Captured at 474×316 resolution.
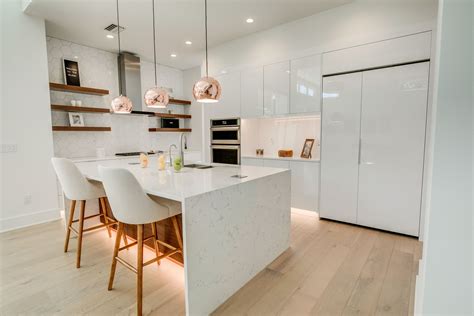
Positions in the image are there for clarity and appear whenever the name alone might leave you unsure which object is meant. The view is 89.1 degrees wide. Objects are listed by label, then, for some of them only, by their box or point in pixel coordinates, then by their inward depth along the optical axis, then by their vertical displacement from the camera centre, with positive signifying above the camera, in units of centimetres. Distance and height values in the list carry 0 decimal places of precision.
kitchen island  154 -65
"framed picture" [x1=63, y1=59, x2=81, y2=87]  405 +112
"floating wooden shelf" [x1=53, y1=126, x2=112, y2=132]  388 +16
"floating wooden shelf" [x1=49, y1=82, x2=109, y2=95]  378 +82
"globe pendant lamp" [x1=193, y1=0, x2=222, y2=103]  224 +45
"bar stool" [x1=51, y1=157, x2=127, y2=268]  223 -45
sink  270 -33
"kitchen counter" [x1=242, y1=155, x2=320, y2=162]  353 -33
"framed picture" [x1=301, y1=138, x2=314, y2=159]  376 -17
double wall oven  428 -7
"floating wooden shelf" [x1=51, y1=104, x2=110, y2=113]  384 +49
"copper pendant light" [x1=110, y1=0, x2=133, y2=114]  287 +39
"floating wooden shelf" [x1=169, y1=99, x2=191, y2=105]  561 +85
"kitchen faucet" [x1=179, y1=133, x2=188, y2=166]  249 -12
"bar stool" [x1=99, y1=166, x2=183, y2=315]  157 -45
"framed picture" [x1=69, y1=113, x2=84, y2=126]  412 +32
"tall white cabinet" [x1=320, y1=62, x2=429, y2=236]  271 -12
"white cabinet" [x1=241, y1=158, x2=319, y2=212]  348 -68
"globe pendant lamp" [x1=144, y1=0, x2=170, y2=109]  270 +45
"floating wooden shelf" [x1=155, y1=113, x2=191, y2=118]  536 +51
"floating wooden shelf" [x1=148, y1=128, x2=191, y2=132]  532 +19
